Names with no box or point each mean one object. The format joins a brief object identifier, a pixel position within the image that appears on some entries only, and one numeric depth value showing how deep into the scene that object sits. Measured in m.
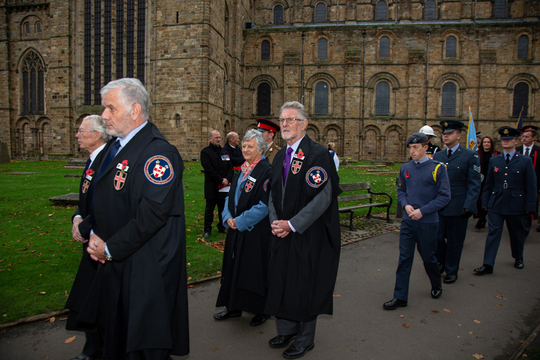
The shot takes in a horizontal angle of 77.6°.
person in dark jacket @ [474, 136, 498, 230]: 8.29
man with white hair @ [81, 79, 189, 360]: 2.16
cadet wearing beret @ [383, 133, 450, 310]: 4.09
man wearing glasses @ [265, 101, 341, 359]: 3.04
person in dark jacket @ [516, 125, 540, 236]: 7.68
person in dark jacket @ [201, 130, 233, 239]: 6.92
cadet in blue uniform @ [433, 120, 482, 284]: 4.96
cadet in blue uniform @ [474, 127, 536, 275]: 5.30
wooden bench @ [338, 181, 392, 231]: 8.33
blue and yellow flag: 10.03
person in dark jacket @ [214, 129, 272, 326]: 3.57
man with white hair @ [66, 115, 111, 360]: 2.74
